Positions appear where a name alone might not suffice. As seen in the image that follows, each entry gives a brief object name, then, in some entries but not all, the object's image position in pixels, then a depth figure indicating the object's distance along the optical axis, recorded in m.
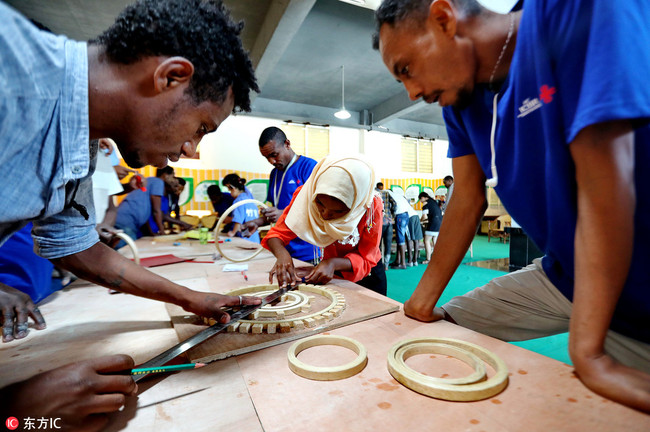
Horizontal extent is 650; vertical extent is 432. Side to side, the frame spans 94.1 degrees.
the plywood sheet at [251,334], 1.00
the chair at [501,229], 11.69
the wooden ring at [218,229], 2.49
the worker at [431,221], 8.35
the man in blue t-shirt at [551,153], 0.67
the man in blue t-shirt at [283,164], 3.32
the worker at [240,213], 4.77
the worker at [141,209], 4.37
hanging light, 8.69
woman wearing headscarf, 1.99
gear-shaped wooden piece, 1.16
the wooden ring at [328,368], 0.84
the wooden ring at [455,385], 0.74
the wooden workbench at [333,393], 0.67
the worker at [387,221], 7.13
